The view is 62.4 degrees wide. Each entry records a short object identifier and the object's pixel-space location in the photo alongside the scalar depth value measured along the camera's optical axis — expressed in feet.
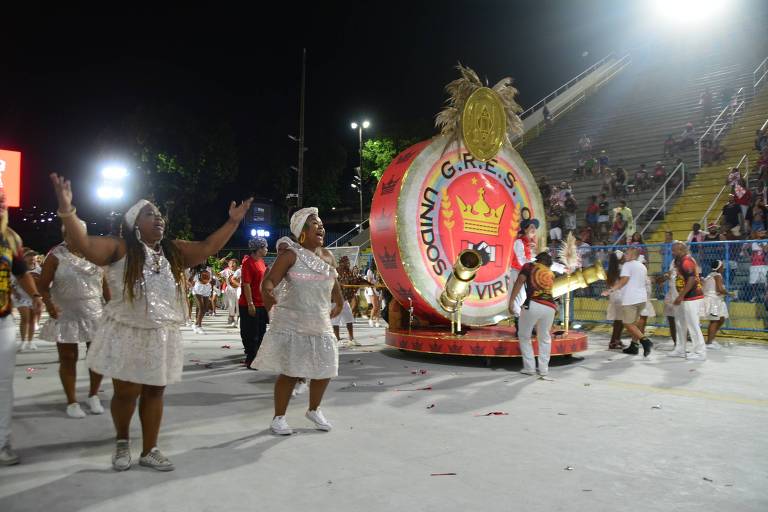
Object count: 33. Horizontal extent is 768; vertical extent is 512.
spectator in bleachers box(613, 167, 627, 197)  61.87
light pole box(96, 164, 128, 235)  64.34
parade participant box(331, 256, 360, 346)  33.76
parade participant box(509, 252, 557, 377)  24.52
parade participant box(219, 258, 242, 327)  50.04
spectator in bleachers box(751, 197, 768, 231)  44.06
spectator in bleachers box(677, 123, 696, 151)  66.74
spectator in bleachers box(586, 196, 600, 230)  56.34
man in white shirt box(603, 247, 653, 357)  31.91
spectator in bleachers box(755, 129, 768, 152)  57.16
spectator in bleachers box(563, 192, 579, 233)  56.59
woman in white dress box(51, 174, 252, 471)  12.31
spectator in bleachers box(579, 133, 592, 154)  75.46
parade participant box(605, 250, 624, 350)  34.12
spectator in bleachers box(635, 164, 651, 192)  61.82
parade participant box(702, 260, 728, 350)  34.46
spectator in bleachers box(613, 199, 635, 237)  51.11
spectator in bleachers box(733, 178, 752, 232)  46.85
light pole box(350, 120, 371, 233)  97.89
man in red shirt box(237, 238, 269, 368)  26.25
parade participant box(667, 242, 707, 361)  29.14
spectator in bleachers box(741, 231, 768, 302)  38.37
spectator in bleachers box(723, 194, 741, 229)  47.32
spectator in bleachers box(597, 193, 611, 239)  55.36
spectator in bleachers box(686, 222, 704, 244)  44.27
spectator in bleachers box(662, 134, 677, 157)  67.31
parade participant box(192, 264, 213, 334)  44.32
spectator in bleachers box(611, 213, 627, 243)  51.57
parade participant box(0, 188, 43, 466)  12.98
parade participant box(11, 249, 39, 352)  31.86
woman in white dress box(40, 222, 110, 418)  17.65
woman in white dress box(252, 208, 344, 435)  15.62
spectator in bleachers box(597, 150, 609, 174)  69.02
